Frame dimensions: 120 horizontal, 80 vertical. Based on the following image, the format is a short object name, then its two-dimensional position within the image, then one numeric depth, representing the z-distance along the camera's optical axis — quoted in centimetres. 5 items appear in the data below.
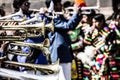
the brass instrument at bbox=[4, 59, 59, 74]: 729
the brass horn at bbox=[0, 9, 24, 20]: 892
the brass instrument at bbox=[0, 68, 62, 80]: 689
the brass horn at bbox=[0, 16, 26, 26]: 814
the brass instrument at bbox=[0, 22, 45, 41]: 788
